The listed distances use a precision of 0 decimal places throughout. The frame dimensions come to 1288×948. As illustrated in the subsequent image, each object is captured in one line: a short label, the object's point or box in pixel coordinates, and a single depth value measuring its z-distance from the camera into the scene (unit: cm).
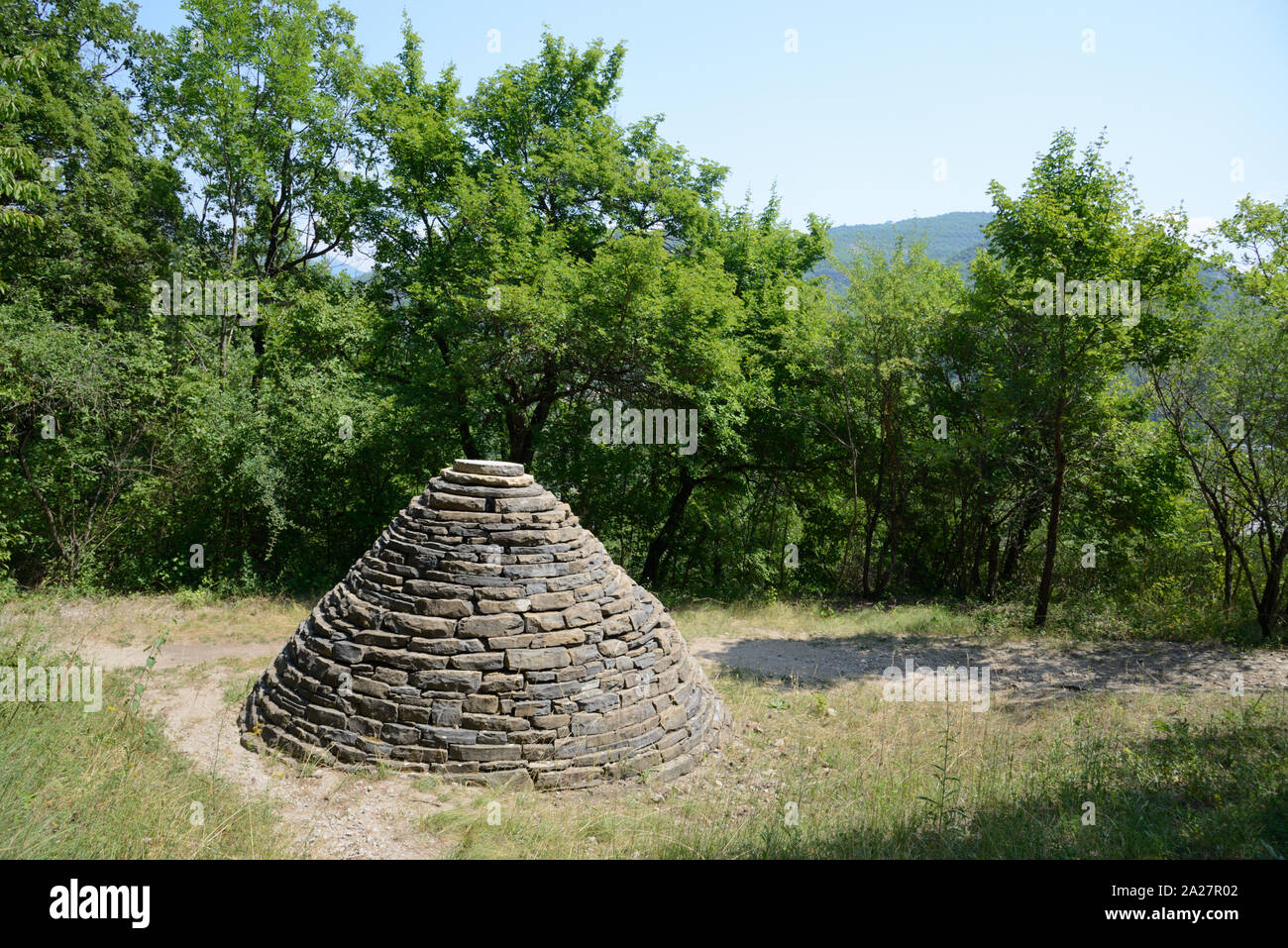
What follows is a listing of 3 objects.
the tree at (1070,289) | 1105
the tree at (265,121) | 1777
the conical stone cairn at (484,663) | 650
